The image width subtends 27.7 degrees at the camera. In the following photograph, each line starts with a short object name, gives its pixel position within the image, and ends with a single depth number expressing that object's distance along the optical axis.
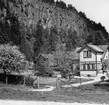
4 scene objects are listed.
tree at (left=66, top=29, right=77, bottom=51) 108.78
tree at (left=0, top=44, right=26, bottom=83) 27.45
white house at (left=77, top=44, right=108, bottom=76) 46.59
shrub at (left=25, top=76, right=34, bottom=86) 25.84
